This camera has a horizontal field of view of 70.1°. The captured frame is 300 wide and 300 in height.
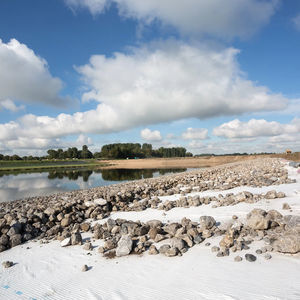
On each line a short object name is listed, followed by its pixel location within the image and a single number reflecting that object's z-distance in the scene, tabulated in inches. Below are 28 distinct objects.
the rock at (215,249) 165.7
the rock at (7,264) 180.2
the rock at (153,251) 174.6
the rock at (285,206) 234.7
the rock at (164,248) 173.3
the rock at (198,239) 182.1
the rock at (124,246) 179.8
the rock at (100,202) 338.3
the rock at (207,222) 203.8
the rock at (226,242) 166.2
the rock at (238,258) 149.1
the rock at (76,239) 211.7
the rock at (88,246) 197.6
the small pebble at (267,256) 147.5
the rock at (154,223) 221.0
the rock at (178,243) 174.6
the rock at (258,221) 183.0
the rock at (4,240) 219.0
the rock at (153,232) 198.2
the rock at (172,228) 202.3
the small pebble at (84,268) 163.2
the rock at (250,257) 147.4
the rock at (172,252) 167.8
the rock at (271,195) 284.4
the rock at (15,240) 224.2
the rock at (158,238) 192.1
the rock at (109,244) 191.0
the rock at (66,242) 210.8
